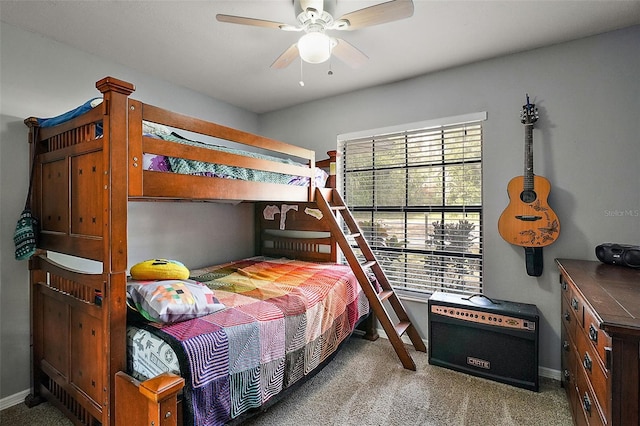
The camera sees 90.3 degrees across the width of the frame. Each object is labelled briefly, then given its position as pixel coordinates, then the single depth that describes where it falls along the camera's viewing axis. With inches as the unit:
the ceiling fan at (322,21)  61.4
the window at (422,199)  109.3
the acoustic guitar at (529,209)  91.7
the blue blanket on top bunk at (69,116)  62.2
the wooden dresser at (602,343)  43.8
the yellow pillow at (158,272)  77.5
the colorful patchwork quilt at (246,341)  55.0
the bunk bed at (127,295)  55.5
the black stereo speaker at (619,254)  74.9
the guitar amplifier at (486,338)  87.6
